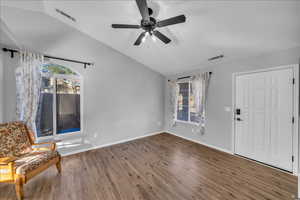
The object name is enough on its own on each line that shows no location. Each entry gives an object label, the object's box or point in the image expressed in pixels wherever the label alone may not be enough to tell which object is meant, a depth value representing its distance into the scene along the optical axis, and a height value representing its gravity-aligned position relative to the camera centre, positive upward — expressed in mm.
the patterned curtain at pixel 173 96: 4566 +111
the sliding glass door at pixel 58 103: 2795 -99
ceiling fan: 1542 +1168
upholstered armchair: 1622 -965
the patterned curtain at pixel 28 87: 2377 +252
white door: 2305 -403
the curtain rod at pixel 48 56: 2259 +964
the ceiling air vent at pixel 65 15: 2403 +1823
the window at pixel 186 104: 4066 -202
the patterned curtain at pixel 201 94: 3544 +152
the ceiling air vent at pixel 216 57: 2944 +1084
